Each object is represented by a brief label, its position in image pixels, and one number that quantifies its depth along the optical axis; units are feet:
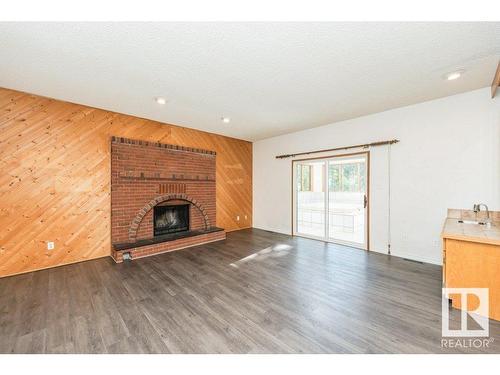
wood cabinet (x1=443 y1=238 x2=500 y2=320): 6.91
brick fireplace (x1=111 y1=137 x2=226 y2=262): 13.14
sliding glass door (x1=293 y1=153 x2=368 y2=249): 14.56
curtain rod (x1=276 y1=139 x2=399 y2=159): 12.86
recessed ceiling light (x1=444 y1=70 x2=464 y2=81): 8.53
